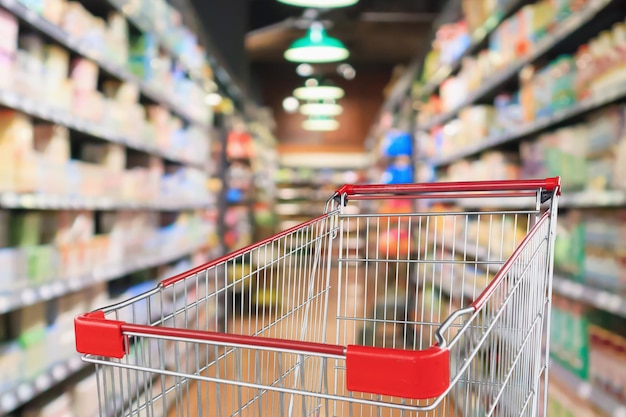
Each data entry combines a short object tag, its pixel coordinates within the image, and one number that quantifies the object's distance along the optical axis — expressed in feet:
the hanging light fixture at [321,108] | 39.70
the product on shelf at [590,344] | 6.79
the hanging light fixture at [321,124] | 45.16
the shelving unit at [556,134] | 7.06
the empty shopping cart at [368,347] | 2.71
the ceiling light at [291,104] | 46.11
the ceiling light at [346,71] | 42.27
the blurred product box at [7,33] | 6.87
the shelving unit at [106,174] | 7.35
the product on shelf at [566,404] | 7.35
